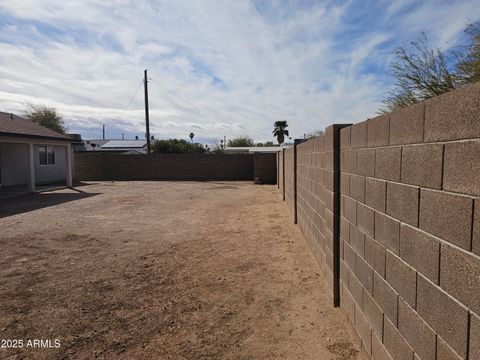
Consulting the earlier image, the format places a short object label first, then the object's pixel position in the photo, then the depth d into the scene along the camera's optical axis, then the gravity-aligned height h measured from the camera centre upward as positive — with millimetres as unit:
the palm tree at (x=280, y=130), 60125 +4799
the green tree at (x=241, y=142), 67812 +3185
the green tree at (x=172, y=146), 38669 +1437
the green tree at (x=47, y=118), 46219 +5639
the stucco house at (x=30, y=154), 16016 +335
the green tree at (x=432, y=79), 9220 +2225
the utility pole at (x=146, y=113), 27922 +3669
